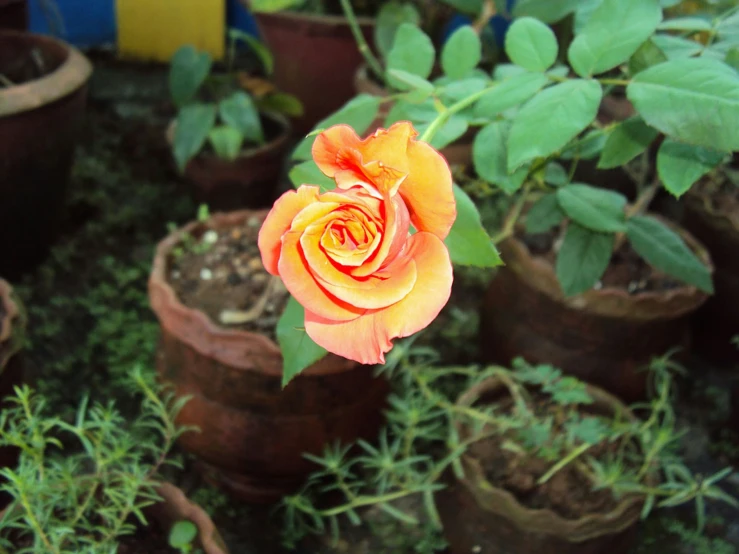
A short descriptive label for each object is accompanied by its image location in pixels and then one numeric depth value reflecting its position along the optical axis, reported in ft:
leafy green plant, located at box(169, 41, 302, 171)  5.94
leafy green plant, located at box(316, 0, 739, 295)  2.23
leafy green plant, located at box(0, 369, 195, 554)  2.71
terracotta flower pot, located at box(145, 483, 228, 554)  3.02
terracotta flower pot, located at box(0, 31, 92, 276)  4.90
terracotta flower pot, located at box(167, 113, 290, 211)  6.32
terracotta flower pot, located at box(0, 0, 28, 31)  6.13
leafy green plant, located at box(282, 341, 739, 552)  3.65
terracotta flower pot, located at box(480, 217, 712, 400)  4.27
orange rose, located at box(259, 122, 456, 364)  1.68
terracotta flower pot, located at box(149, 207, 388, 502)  3.68
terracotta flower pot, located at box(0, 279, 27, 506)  3.57
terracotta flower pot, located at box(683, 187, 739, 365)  5.00
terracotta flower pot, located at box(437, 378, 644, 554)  3.48
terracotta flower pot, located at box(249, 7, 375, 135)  6.91
